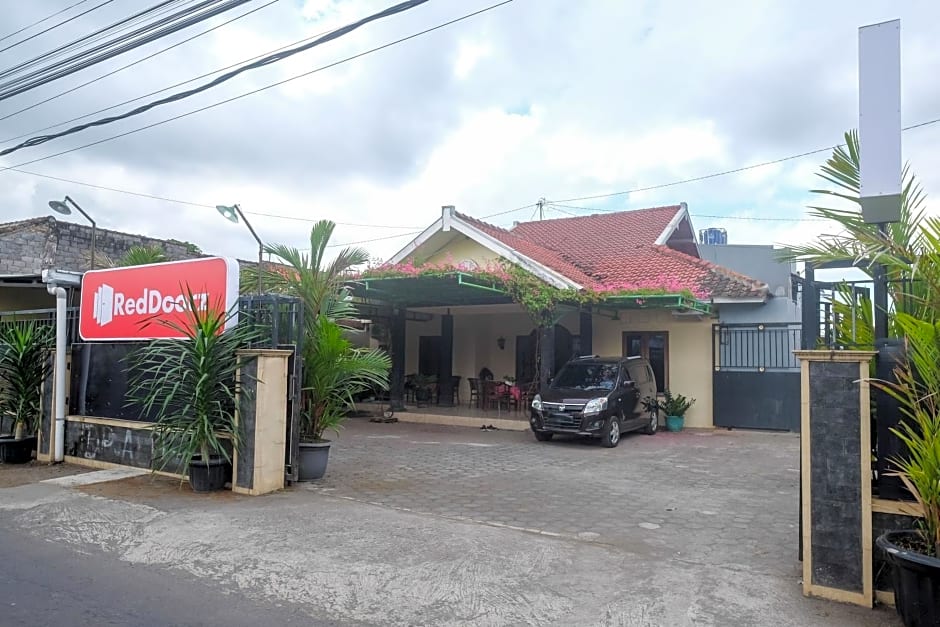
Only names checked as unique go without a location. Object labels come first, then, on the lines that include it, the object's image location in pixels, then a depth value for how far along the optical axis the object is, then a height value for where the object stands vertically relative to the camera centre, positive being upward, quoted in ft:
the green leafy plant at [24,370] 33.65 -1.22
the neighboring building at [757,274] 48.91 +9.62
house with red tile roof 46.50 +4.19
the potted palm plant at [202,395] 25.52 -1.78
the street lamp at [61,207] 34.86 +7.18
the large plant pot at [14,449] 32.96 -5.07
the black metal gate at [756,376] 47.85 -1.29
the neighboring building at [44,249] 52.65 +8.77
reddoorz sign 27.45 +2.30
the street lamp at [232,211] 31.55 +6.41
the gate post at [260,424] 25.71 -2.86
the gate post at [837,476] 14.94 -2.61
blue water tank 97.81 +17.48
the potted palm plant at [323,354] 28.30 -0.14
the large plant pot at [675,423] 49.32 -4.81
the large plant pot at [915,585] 12.47 -4.24
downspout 32.65 -1.11
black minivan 39.68 -2.76
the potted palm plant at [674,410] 49.37 -3.87
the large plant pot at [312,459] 28.09 -4.52
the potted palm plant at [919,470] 12.67 -2.22
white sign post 15.52 +6.45
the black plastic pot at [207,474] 25.91 -4.83
